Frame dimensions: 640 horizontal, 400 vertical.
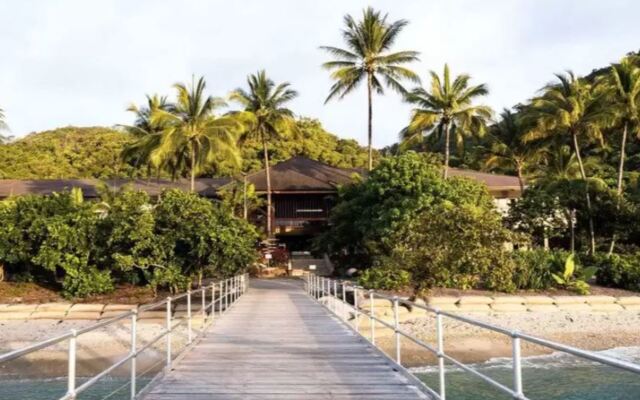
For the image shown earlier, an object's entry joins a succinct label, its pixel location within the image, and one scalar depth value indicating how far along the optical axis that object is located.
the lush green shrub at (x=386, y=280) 21.20
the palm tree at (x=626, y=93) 28.70
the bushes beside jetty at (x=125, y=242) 19.88
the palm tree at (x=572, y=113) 28.69
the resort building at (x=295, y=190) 36.62
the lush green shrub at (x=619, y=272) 23.22
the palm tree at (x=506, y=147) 37.78
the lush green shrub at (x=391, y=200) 22.84
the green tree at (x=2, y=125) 33.69
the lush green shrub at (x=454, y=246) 17.22
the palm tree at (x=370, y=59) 32.94
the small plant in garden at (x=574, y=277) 22.25
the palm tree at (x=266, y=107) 36.66
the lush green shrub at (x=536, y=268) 22.36
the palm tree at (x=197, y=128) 30.42
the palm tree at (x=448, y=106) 32.59
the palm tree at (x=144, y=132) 31.39
